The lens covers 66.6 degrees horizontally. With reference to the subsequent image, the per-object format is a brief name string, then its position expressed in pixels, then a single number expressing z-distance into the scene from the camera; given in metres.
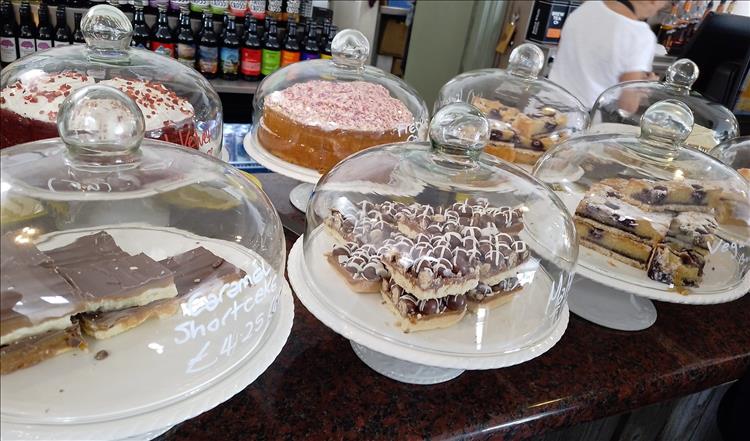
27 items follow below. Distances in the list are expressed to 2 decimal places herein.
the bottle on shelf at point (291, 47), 3.33
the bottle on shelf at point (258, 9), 3.25
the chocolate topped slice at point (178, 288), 0.90
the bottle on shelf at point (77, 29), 2.88
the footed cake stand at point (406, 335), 1.05
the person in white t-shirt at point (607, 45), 3.17
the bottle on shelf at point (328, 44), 3.45
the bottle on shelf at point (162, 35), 3.02
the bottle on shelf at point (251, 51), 3.23
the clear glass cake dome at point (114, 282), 0.80
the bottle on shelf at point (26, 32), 2.73
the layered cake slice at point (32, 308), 0.81
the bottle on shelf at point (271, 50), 3.28
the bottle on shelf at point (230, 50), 3.20
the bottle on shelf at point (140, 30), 2.99
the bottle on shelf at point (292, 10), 3.37
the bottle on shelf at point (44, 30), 2.77
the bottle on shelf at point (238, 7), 3.20
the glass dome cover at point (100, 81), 1.45
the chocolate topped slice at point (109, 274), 0.91
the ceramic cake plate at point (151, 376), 0.76
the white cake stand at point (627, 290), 1.40
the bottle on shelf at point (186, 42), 3.08
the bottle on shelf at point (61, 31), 2.81
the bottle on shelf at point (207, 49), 3.15
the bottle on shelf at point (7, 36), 2.71
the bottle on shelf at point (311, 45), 3.41
